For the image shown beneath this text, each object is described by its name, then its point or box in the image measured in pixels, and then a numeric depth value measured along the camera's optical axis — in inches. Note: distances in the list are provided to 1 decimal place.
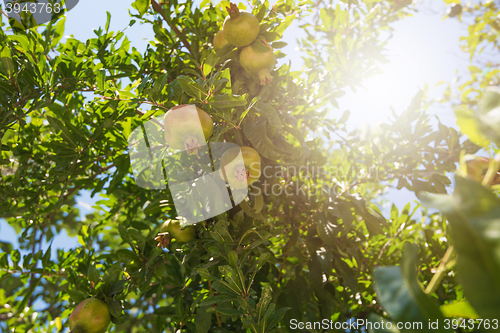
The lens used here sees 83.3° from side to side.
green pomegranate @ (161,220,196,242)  41.9
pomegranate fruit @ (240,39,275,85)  39.9
